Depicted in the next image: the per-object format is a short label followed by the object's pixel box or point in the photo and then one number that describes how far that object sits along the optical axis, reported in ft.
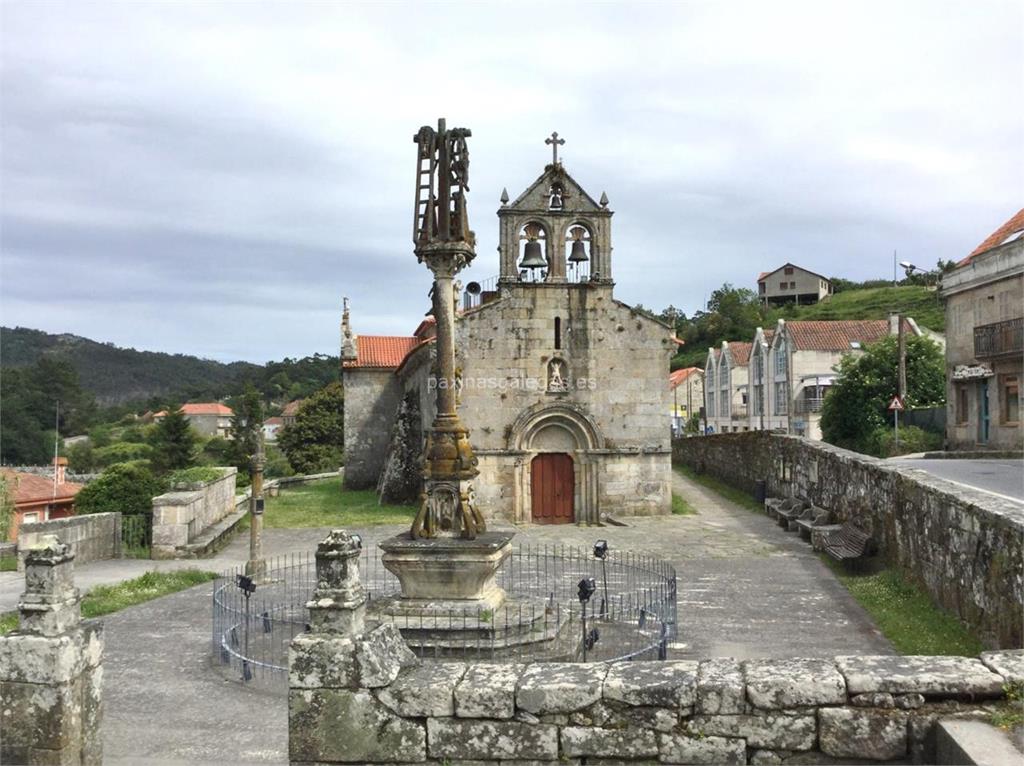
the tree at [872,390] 110.93
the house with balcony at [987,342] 85.92
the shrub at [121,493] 67.41
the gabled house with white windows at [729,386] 210.79
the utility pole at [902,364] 104.01
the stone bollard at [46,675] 16.28
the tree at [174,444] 180.86
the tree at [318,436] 167.02
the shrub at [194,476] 69.72
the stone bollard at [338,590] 14.71
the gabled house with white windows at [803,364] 162.40
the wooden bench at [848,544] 47.50
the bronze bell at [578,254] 81.25
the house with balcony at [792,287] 331.57
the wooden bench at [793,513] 68.00
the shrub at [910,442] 95.45
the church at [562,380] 80.79
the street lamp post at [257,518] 49.47
